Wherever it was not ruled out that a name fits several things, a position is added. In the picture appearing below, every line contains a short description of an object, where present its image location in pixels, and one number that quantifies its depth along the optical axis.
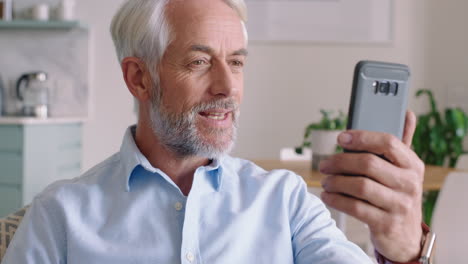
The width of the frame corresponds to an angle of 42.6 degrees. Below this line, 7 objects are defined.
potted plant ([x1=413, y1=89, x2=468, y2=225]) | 3.37
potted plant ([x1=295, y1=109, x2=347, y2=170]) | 2.42
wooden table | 2.23
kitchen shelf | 3.71
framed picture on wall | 3.81
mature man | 1.21
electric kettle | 3.66
